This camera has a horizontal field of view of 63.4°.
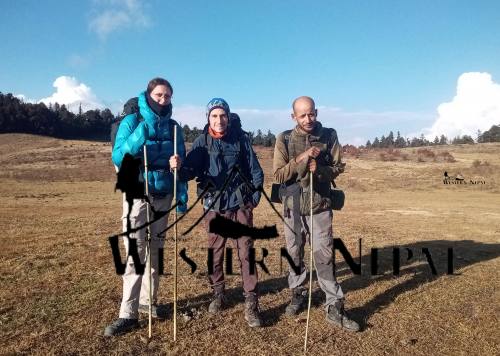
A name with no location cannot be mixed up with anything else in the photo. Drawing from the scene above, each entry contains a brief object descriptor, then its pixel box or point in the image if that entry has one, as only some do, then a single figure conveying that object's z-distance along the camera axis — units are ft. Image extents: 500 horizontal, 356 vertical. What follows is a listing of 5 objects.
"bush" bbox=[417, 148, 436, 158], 143.84
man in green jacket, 17.04
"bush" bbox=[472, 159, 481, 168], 116.59
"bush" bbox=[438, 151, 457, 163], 133.96
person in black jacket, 17.06
